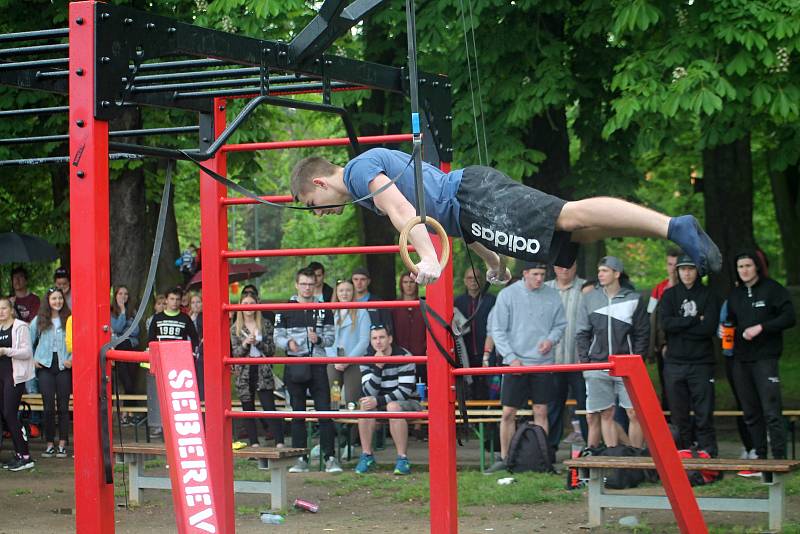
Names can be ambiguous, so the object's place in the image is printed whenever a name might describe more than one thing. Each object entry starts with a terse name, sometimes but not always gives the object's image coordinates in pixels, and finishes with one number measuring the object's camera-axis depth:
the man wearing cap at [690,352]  14.90
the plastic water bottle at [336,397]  18.37
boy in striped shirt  15.86
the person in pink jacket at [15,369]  17.05
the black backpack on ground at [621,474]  13.71
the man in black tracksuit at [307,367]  16.15
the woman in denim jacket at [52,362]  18.05
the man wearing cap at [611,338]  14.97
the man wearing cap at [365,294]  16.26
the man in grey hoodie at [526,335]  15.51
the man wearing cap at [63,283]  20.05
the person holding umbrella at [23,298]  20.61
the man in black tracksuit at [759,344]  14.62
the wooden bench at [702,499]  11.38
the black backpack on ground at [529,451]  15.23
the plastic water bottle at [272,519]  12.73
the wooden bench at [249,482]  13.18
